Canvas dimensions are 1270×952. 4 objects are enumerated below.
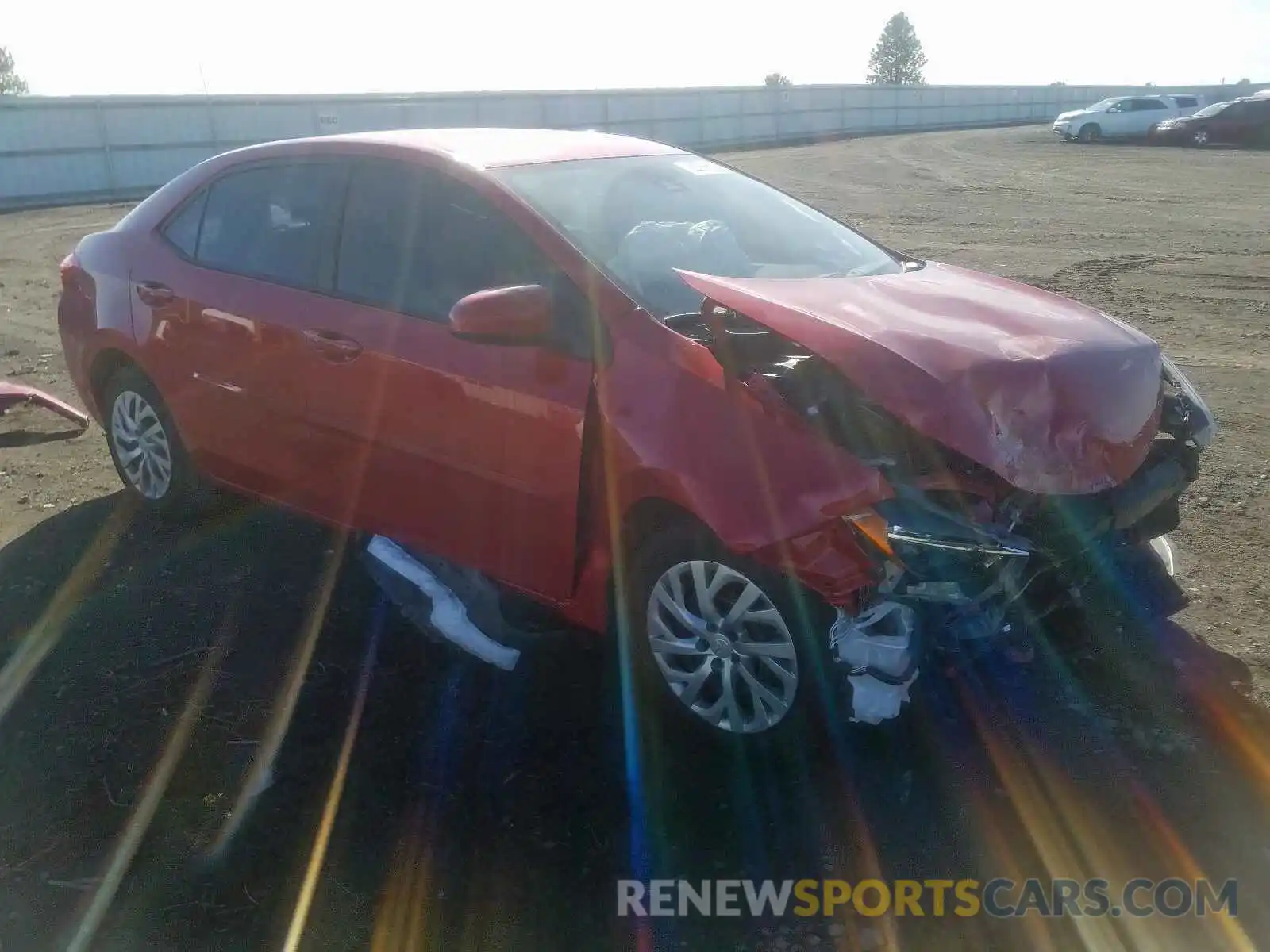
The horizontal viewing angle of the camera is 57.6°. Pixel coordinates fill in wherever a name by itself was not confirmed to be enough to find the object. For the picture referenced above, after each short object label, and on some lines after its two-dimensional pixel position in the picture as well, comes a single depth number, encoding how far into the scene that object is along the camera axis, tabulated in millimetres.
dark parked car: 30469
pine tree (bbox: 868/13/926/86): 106000
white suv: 34406
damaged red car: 3088
